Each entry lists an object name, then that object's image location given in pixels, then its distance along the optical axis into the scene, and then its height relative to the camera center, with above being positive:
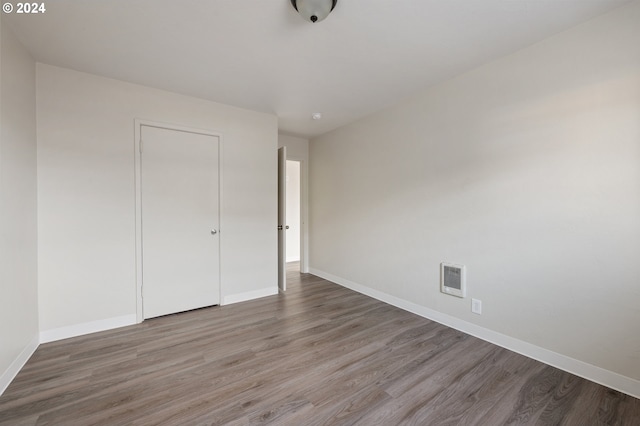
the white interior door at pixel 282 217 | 3.65 -0.06
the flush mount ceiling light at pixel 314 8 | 1.55 +1.30
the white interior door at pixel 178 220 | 2.76 -0.07
